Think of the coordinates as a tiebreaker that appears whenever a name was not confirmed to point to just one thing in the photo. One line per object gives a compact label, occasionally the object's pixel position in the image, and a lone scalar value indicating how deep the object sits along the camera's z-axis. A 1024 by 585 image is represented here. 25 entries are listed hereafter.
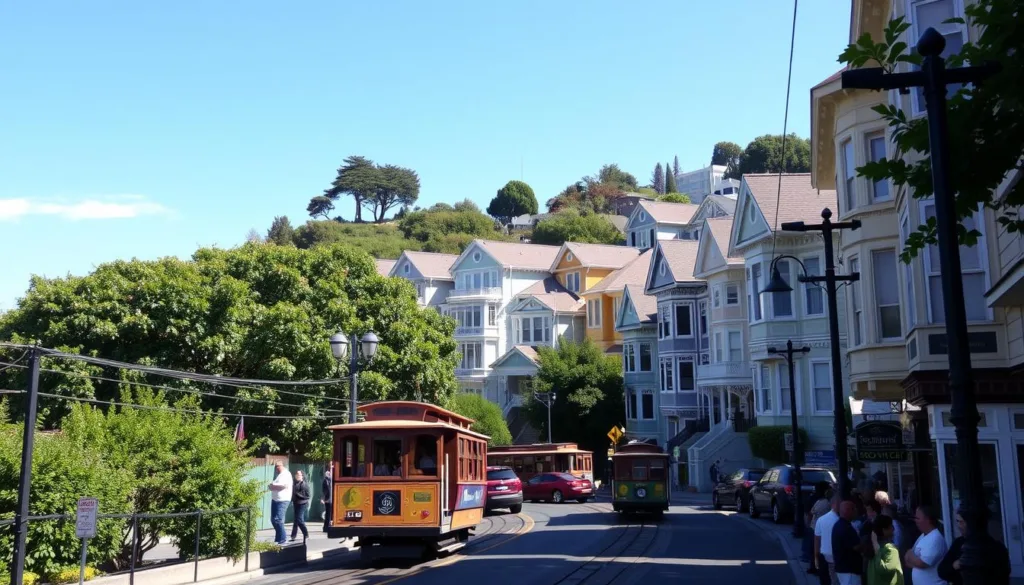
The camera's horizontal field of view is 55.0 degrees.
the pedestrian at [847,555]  11.32
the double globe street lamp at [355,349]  22.72
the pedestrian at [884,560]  9.69
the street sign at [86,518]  13.32
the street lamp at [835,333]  16.41
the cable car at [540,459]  46.72
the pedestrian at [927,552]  9.16
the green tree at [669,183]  176.75
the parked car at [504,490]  35.38
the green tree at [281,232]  133.66
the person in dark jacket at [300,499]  21.76
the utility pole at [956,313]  6.54
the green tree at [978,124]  7.50
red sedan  42.75
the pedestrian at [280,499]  20.66
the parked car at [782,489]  28.98
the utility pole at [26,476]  13.16
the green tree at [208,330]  32.00
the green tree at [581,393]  60.34
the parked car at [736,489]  35.34
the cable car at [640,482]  31.58
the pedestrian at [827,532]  11.95
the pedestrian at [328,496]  20.61
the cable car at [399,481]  19.75
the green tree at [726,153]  188.12
